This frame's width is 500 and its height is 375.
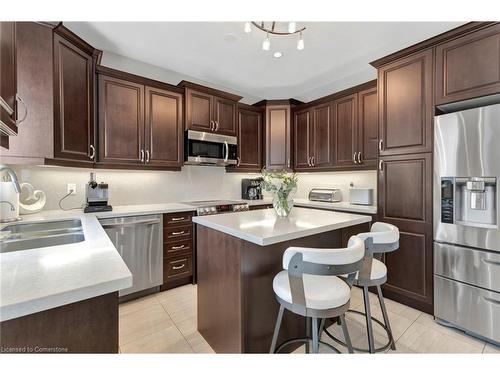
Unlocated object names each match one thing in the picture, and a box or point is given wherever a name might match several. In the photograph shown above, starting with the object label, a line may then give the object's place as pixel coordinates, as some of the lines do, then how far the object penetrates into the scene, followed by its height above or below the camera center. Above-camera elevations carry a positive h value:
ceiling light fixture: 1.95 +1.48
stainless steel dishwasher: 2.23 -0.62
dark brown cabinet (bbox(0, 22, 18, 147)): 0.90 +0.49
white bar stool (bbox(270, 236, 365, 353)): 1.02 -0.55
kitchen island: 1.36 -0.58
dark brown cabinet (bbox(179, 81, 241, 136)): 2.94 +1.10
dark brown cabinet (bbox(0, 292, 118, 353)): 0.64 -0.45
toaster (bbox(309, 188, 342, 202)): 3.26 -0.13
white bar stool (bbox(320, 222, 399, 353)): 1.36 -0.51
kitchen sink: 1.34 -0.32
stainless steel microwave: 2.94 +0.54
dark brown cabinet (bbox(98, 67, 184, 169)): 2.42 +0.76
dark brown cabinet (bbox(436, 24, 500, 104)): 1.71 +0.99
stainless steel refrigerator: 1.67 -0.29
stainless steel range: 2.71 -0.26
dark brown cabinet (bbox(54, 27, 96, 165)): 1.87 +0.82
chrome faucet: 1.12 +0.06
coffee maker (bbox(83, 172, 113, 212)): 2.27 -0.10
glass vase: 1.79 -0.15
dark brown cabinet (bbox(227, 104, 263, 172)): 3.62 +0.81
